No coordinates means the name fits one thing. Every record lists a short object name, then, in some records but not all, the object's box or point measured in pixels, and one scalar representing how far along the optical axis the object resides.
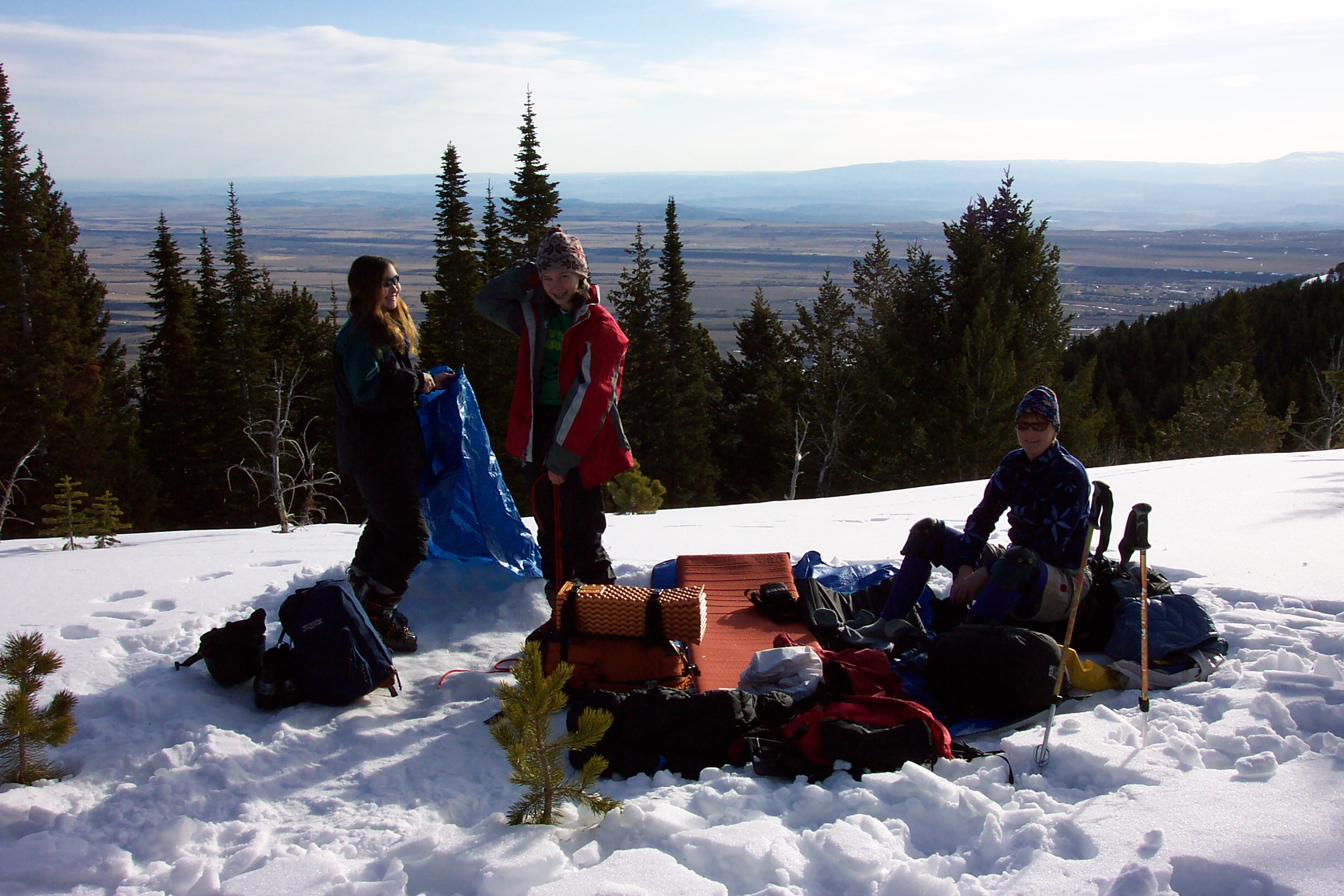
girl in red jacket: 4.05
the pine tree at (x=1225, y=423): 24.27
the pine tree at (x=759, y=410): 33.25
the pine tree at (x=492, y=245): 28.05
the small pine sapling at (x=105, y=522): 7.08
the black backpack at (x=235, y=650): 3.49
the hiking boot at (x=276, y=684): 3.40
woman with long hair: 3.88
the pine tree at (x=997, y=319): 22.20
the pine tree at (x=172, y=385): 30.06
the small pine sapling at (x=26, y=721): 2.65
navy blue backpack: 3.49
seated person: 3.82
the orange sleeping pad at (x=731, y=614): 4.05
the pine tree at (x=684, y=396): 30.78
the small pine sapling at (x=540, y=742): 2.51
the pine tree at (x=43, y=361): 23.89
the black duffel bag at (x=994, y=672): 3.39
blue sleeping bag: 3.77
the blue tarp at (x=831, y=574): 5.07
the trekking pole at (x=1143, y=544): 3.23
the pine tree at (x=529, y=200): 26.45
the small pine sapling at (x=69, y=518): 7.02
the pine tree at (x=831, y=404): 27.59
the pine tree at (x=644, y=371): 30.69
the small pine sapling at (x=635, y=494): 12.83
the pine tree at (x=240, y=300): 29.64
